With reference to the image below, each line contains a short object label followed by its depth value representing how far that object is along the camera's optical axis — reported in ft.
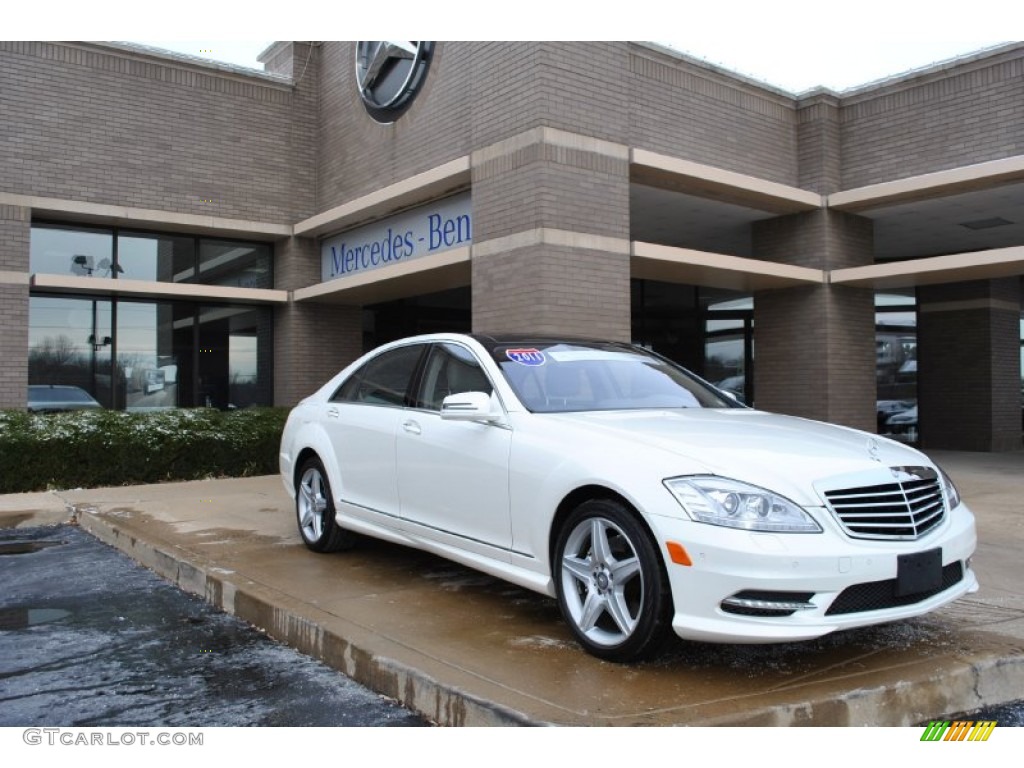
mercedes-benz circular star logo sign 39.73
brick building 33.86
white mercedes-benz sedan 11.53
